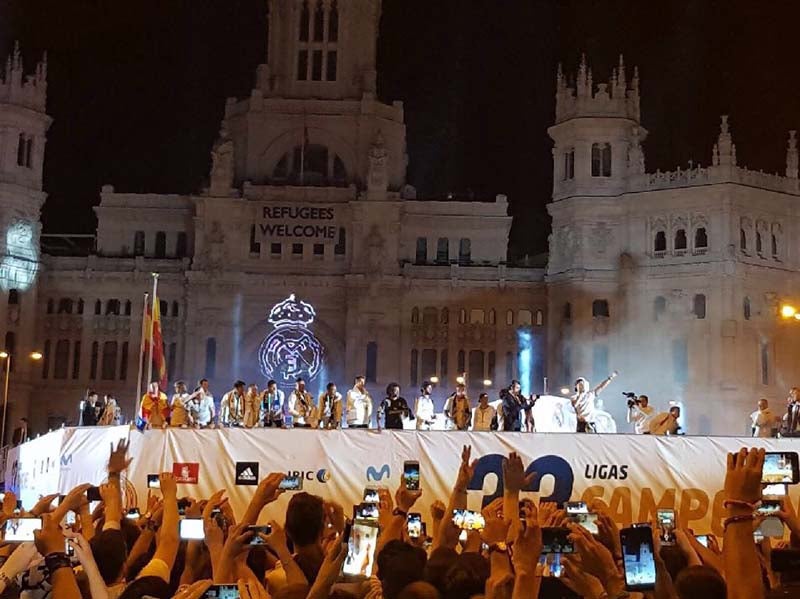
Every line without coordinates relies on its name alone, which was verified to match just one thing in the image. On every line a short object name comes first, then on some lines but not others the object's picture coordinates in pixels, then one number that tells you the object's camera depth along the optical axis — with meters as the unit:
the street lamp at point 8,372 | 49.36
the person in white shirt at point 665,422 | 26.53
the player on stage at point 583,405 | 28.34
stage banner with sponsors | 21.58
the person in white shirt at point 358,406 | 28.61
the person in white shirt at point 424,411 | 29.58
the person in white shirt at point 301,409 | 28.64
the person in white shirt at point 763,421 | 26.84
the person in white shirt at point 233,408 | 29.41
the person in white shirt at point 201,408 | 28.34
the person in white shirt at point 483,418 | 27.42
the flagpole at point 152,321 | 35.28
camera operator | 27.98
